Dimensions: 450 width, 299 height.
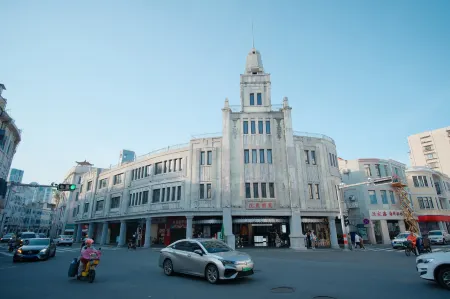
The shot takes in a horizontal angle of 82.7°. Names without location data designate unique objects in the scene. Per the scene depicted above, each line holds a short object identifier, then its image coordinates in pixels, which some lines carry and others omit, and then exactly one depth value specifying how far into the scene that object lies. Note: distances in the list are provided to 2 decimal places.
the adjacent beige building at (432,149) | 65.69
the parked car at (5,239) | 45.77
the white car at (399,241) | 24.83
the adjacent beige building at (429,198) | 41.03
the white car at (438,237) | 30.52
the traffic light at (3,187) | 17.30
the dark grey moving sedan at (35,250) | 15.07
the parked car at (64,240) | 36.47
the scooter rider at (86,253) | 9.00
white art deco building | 27.22
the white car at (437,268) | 7.31
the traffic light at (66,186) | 21.98
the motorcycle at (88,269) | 8.97
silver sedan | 8.62
